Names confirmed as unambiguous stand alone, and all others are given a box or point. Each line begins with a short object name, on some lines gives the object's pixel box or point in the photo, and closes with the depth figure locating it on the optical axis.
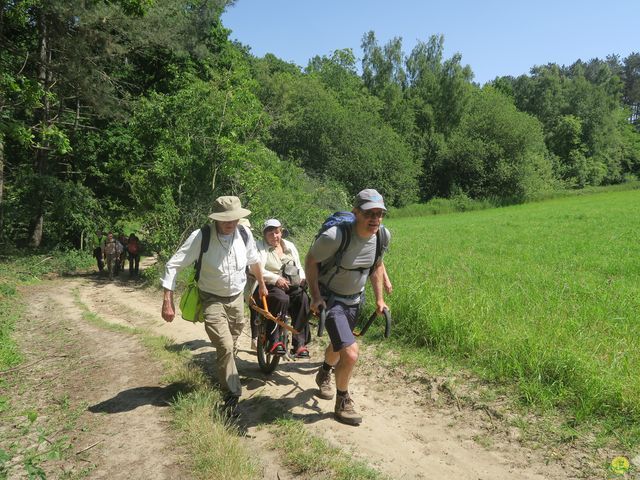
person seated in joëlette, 5.58
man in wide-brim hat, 4.55
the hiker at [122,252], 14.94
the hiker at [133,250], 14.42
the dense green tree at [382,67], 56.69
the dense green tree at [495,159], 44.53
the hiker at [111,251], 14.44
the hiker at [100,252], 15.62
